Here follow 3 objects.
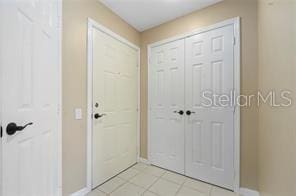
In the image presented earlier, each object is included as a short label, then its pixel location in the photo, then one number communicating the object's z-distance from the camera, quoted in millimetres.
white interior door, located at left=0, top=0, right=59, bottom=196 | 926
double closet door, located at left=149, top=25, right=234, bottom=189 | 1952
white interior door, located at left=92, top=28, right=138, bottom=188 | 1997
